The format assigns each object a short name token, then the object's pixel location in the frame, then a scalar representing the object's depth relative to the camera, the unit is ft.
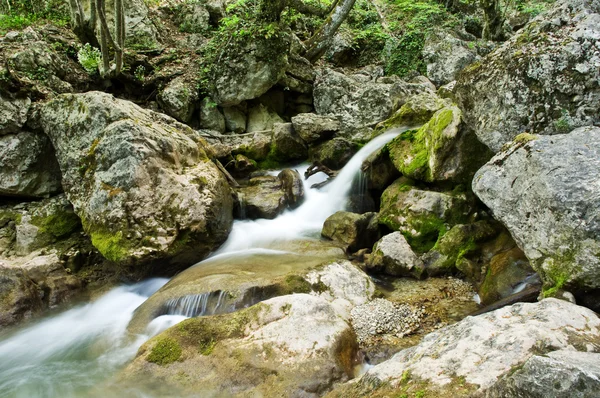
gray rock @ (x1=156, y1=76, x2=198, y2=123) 39.45
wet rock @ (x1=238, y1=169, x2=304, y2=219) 28.60
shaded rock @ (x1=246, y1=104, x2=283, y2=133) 43.58
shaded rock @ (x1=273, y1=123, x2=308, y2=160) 37.14
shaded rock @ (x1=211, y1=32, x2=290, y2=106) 39.70
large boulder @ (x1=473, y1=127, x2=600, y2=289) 11.43
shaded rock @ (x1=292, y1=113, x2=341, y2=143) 36.11
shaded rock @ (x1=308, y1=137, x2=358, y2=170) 33.73
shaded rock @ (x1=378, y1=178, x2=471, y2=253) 20.66
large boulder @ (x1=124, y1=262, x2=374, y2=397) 11.67
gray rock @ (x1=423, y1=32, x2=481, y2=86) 44.06
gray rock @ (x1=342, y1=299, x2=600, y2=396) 8.23
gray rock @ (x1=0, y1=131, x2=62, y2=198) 24.31
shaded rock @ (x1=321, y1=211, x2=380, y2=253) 22.61
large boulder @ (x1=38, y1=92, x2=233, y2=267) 20.56
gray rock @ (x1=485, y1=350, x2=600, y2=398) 5.97
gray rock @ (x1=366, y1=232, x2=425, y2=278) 18.93
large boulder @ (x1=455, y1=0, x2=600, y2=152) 14.62
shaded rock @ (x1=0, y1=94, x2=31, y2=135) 24.27
